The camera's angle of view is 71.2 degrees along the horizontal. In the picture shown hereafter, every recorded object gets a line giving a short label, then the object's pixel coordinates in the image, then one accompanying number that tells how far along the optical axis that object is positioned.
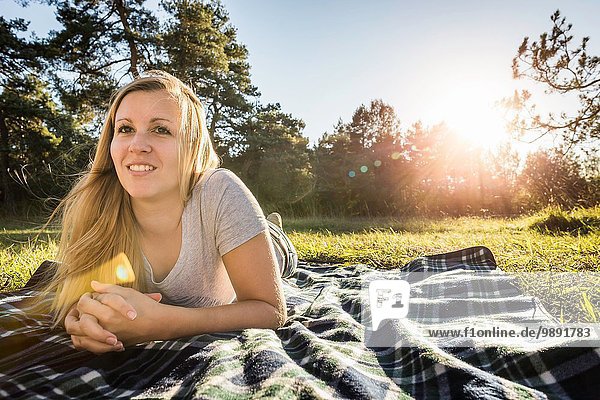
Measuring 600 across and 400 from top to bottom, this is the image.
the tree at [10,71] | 10.83
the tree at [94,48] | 11.54
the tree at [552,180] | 9.68
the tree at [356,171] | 12.05
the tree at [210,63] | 11.91
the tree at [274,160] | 11.73
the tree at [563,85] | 6.62
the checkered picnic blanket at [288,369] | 0.99
